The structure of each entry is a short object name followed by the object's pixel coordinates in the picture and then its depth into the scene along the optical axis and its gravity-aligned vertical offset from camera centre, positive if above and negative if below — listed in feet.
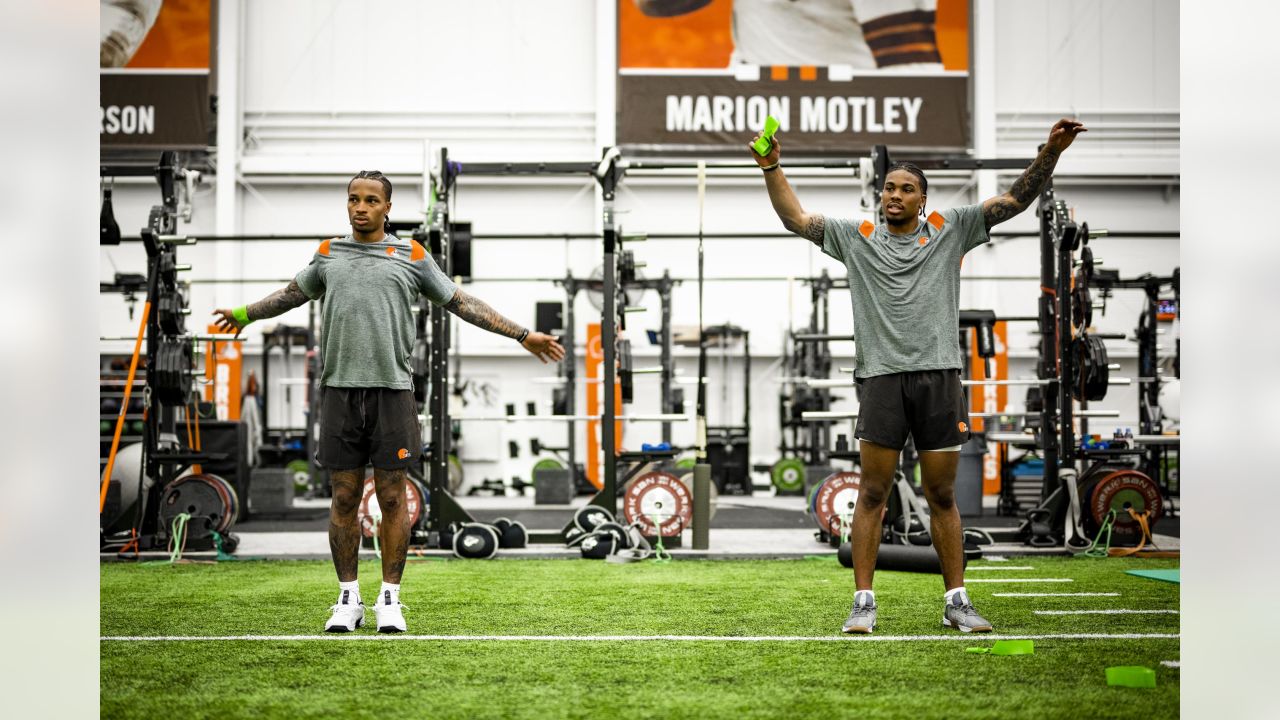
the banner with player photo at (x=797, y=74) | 43.06 +10.20
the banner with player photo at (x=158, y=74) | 43.11 +10.08
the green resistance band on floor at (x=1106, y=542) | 19.40 -2.88
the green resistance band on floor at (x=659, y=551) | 19.17 -3.09
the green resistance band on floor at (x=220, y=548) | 19.54 -3.08
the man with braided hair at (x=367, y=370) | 11.78 -0.10
